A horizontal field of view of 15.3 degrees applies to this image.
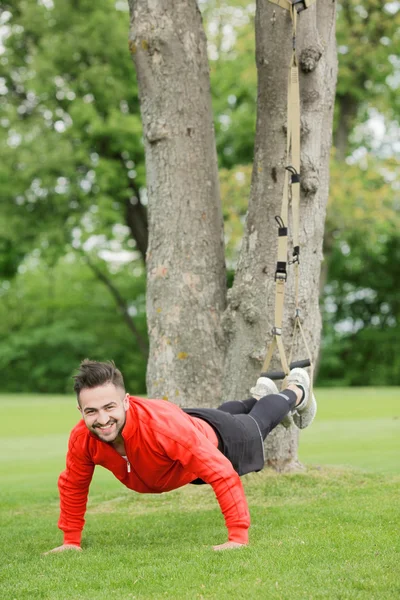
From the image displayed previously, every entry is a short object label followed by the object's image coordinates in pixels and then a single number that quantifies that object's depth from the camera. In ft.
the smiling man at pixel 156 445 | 25.81
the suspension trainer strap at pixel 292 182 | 33.57
